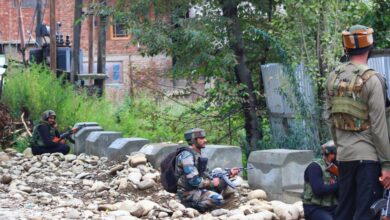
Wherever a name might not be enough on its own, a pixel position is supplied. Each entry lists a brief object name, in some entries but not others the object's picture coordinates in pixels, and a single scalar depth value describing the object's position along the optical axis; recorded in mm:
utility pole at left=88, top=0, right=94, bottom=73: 34112
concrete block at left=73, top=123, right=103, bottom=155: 20453
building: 41781
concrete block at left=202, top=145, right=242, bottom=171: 12500
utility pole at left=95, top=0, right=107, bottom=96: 34247
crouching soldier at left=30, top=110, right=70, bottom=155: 19453
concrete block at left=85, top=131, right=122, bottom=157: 18656
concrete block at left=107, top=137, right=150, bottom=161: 16562
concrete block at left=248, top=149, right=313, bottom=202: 11312
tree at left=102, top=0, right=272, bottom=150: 15961
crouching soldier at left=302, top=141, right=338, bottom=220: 8781
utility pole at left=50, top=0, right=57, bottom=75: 27531
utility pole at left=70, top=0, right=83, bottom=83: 29031
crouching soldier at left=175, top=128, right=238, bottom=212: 10609
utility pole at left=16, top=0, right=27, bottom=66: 30794
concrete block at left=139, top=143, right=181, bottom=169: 14586
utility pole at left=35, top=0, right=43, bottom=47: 33812
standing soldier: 6694
